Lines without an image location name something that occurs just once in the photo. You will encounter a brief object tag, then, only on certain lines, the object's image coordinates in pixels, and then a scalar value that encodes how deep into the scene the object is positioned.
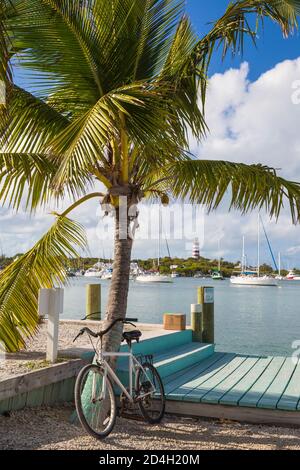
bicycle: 5.50
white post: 6.92
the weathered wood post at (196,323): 11.13
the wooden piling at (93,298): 11.76
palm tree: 6.24
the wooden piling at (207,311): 11.41
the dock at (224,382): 6.61
